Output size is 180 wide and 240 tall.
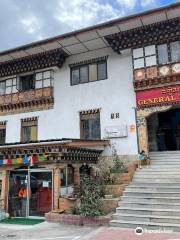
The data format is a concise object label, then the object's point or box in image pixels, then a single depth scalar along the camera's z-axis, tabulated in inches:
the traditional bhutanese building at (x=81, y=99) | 404.0
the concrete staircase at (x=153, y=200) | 295.2
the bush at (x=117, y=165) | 431.7
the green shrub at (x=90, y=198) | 318.8
